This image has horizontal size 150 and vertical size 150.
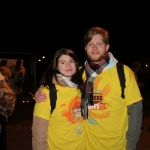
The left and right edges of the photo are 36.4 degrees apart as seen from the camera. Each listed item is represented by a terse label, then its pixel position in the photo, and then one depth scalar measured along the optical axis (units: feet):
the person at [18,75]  35.76
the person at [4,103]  8.73
